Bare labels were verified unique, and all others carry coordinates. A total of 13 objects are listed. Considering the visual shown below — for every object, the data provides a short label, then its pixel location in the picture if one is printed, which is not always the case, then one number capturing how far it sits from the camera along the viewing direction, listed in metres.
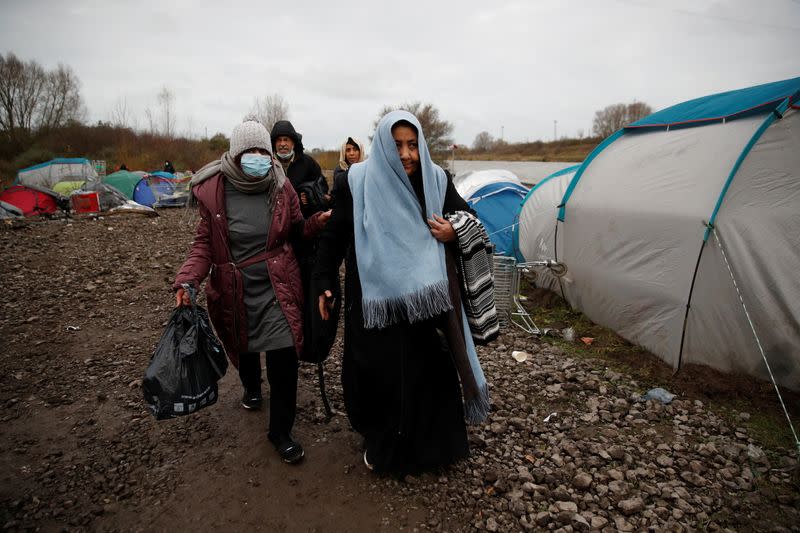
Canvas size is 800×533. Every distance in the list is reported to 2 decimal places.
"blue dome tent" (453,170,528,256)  7.54
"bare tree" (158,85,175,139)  35.51
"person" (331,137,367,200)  4.90
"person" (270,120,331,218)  3.58
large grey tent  3.24
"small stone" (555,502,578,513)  2.33
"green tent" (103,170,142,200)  17.12
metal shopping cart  4.86
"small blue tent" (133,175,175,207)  16.31
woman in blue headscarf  2.15
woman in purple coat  2.60
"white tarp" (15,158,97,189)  17.00
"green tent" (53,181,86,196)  14.87
